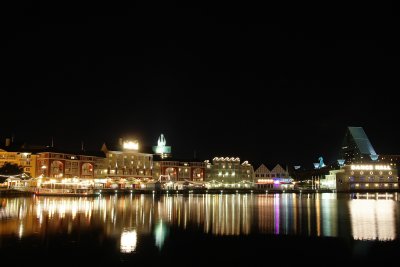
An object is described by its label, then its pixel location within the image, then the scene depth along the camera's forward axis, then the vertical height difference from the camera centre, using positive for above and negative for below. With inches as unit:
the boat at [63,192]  2170.3 -64.0
